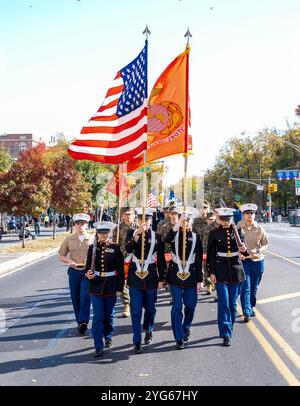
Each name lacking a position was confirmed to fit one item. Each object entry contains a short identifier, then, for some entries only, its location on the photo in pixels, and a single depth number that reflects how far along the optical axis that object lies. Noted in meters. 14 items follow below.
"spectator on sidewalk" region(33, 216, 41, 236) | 35.12
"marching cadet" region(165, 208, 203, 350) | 7.13
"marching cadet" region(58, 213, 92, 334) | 8.12
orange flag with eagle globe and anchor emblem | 8.33
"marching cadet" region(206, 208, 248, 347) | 7.51
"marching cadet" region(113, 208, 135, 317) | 9.61
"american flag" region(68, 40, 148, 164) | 8.35
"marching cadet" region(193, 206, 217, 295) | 11.40
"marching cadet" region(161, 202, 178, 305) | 9.99
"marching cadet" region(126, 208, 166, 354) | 7.22
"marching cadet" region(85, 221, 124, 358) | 7.11
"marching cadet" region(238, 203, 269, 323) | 8.79
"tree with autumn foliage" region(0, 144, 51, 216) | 26.83
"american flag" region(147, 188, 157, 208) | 27.02
